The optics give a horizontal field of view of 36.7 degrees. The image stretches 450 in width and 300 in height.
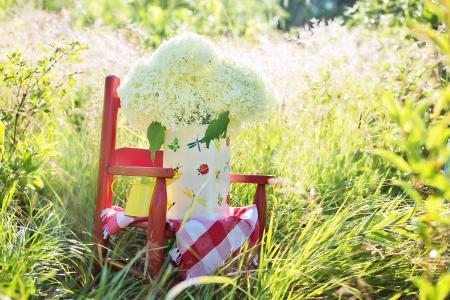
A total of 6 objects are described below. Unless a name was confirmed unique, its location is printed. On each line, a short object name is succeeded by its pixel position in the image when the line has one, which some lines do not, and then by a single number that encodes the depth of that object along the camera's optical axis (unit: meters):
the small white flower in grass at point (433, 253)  1.57
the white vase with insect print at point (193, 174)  2.42
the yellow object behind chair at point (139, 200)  2.45
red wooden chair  2.28
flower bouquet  2.35
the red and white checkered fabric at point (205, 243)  2.32
